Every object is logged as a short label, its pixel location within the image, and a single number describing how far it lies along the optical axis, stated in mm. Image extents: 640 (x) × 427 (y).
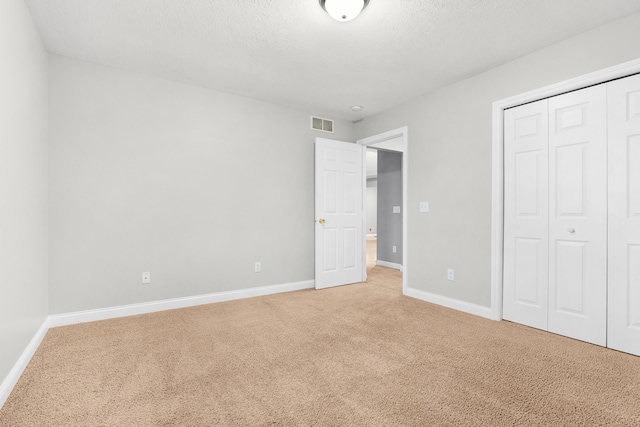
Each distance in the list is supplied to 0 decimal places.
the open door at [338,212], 4402
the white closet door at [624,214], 2307
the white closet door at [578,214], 2477
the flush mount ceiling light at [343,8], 2084
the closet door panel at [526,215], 2820
